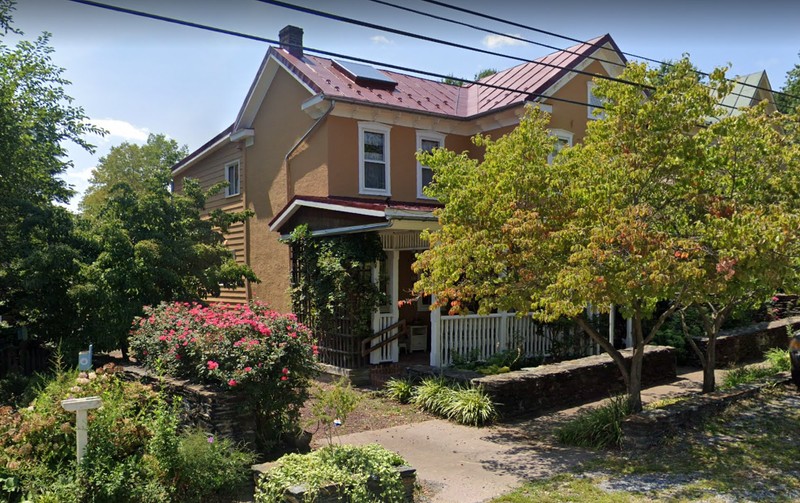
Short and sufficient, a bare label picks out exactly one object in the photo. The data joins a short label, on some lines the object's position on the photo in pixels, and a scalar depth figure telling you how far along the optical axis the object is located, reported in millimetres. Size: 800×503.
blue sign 6959
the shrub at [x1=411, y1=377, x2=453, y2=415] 10008
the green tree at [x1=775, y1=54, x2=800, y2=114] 35412
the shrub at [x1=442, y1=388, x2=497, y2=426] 9430
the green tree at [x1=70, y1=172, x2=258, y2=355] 11094
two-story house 13961
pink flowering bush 6980
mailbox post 5395
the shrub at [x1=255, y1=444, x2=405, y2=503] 5453
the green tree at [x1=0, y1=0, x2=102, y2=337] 11008
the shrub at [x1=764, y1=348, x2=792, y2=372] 12673
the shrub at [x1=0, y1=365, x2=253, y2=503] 5410
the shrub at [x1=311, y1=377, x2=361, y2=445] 6039
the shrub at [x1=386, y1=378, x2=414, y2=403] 10859
